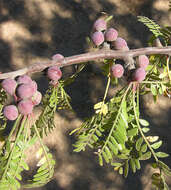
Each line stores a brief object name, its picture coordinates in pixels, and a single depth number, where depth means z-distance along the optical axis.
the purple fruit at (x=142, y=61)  0.27
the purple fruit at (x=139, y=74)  0.26
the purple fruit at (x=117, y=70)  0.27
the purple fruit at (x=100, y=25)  0.28
